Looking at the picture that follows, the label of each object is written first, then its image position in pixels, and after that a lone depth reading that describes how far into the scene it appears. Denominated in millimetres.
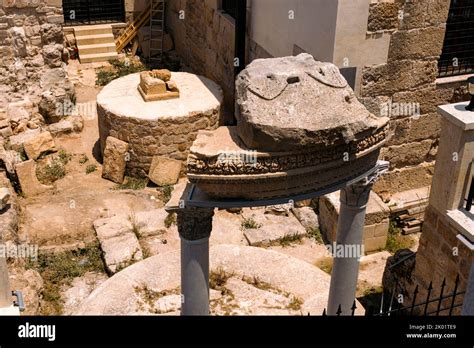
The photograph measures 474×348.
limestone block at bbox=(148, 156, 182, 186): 9906
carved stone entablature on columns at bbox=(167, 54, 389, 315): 4398
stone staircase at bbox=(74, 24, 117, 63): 14406
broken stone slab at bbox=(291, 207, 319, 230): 8953
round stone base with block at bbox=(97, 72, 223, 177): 9812
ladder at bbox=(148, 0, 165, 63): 14836
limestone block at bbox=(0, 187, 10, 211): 8383
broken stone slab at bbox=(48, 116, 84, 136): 11155
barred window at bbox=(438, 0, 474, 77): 8883
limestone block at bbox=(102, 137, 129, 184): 9977
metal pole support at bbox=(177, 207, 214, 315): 4598
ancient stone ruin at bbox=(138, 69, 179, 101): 10328
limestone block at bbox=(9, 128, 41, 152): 10375
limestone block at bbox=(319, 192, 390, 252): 8438
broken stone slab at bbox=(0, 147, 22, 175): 9555
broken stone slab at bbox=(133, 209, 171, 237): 8680
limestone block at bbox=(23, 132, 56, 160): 10289
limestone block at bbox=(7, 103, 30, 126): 10820
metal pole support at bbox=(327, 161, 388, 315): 5309
